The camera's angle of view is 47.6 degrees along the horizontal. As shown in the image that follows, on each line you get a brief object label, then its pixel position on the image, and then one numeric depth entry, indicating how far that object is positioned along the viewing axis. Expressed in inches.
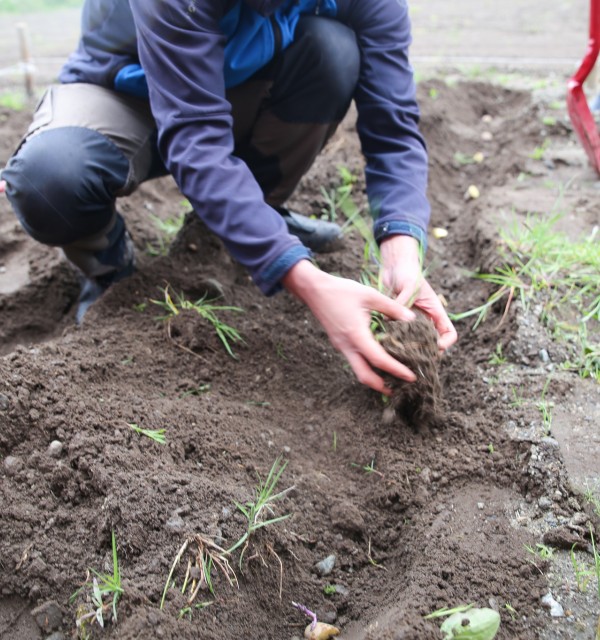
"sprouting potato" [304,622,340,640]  51.9
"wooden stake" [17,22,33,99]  186.1
